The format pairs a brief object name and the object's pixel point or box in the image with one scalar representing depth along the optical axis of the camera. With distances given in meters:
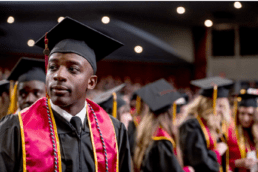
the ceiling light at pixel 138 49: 10.01
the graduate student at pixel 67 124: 1.23
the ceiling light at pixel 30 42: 8.20
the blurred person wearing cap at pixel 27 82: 2.21
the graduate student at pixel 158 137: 2.41
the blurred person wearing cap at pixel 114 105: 3.03
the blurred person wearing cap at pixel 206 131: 2.98
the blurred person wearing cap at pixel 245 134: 3.46
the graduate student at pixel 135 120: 3.74
